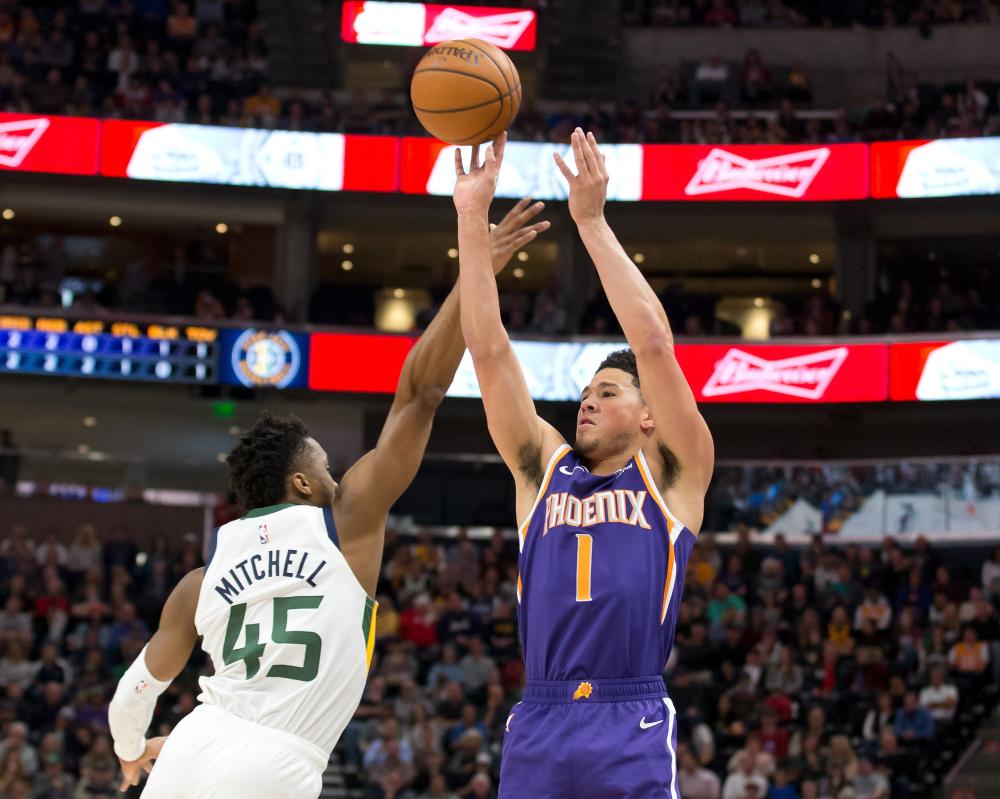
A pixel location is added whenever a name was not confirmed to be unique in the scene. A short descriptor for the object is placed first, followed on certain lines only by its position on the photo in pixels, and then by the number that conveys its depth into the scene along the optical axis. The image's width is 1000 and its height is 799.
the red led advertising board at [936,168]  25.94
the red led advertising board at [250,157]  26.67
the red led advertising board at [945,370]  25.25
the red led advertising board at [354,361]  26.39
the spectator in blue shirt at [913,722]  16.38
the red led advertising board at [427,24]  30.03
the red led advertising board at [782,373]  26.30
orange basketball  5.67
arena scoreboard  25.31
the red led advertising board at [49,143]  26.25
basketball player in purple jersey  4.50
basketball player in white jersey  4.65
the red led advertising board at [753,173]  26.92
